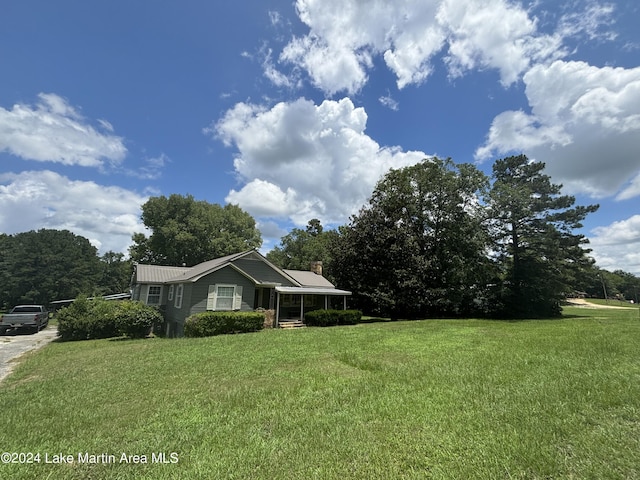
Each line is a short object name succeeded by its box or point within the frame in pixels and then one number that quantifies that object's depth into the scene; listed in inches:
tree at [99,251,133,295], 2166.3
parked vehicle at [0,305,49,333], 743.5
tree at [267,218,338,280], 1787.6
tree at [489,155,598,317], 952.3
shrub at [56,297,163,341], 648.4
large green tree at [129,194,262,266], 1576.0
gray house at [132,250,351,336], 677.9
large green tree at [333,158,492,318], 905.9
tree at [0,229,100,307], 1635.1
